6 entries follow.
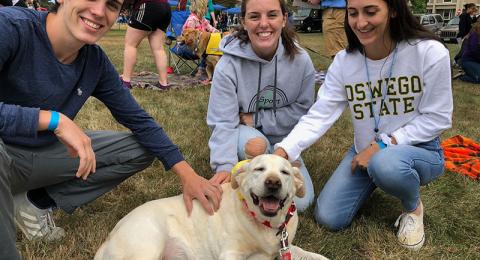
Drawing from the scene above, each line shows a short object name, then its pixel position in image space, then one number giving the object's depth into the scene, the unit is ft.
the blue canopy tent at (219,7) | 98.37
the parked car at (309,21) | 120.06
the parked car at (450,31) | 81.82
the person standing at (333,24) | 20.22
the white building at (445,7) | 216.39
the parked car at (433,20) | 103.47
